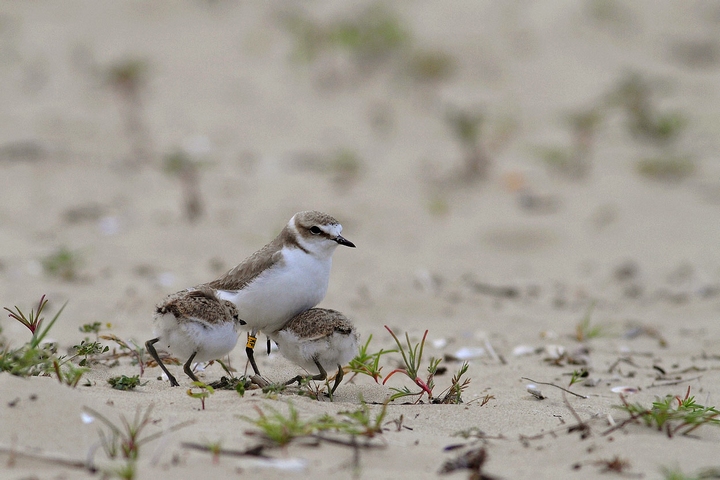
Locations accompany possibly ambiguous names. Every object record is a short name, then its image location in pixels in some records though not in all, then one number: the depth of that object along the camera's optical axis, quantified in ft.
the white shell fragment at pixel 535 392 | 30.96
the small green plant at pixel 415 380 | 28.12
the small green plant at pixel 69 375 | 24.04
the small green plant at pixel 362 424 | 21.83
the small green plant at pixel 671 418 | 22.99
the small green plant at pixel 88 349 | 27.27
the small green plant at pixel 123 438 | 20.27
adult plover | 31.30
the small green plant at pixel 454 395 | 28.12
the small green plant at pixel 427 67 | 84.79
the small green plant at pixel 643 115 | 71.61
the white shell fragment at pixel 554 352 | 38.09
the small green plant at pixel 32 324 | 25.64
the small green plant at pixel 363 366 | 28.49
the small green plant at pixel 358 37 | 84.02
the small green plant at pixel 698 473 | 19.65
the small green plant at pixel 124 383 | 27.12
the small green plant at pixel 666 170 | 70.79
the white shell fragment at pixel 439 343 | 40.86
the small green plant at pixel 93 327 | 30.91
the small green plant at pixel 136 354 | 30.45
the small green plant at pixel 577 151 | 69.31
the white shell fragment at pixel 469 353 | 38.44
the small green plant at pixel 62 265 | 49.39
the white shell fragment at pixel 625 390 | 32.99
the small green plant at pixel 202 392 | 24.58
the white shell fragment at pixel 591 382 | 34.09
